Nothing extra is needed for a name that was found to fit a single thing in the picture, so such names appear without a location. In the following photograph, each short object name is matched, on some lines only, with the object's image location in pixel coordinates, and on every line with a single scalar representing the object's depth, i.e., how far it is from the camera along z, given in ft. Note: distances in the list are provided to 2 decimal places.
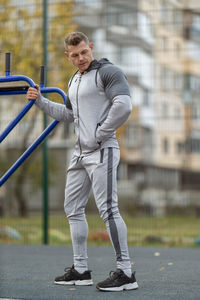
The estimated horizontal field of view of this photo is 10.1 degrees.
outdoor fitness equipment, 20.39
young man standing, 19.13
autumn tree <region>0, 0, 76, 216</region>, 39.68
